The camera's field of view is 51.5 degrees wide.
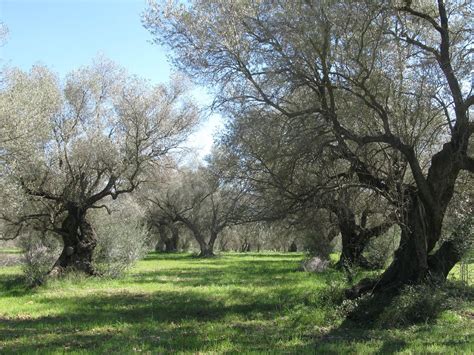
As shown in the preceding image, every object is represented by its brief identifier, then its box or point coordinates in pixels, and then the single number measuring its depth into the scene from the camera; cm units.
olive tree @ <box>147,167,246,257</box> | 5158
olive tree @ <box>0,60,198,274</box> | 2114
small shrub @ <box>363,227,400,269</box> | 2116
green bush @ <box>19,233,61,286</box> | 1916
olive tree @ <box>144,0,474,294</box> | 1095
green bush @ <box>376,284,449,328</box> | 1073
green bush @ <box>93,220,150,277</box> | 2316
